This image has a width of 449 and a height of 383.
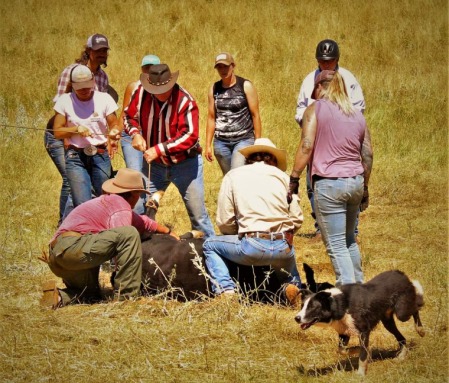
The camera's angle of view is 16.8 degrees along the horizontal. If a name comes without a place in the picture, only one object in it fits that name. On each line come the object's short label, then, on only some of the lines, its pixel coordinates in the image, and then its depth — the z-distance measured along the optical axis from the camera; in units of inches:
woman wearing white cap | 599.3
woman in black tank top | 668.1
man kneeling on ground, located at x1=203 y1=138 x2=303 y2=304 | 469.3
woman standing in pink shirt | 434.8
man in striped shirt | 572.4
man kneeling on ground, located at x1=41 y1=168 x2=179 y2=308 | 477.5
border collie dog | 373.0
